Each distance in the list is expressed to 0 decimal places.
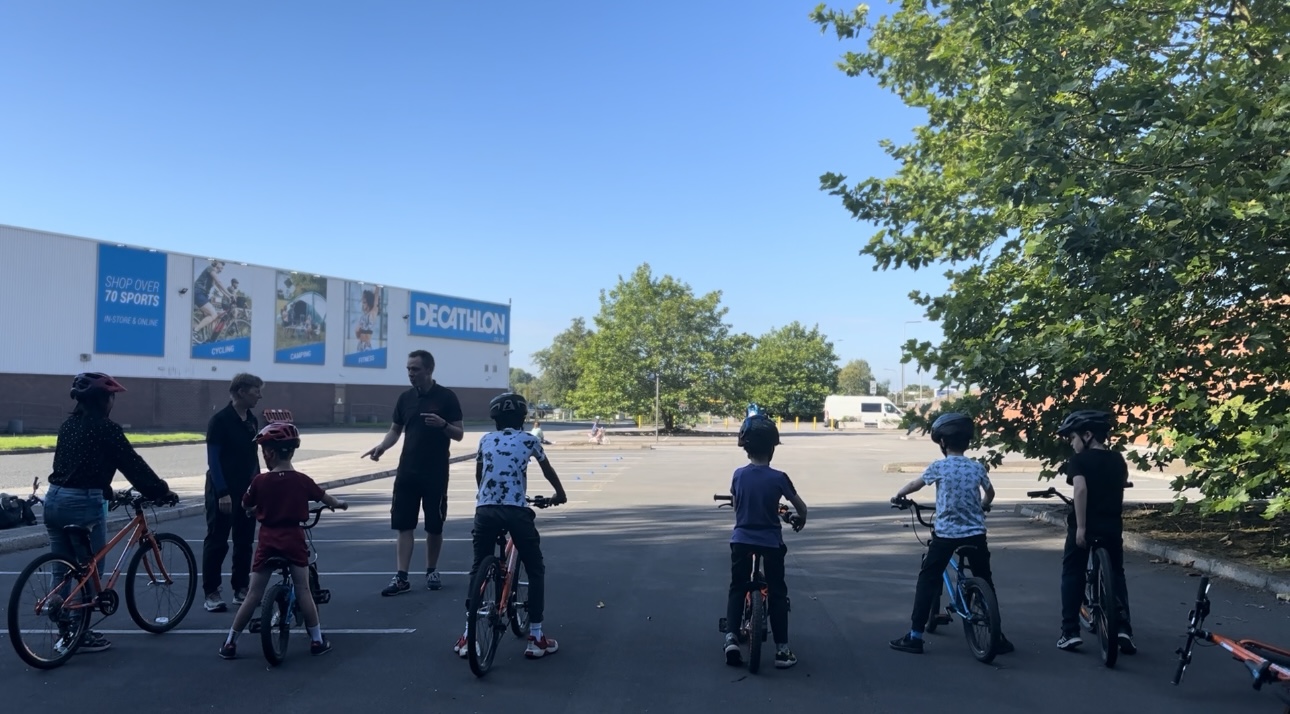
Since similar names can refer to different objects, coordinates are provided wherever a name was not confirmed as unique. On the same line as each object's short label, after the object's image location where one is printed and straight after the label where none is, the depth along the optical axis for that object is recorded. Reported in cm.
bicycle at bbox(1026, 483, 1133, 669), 597
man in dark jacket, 720
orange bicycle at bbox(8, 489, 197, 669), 579
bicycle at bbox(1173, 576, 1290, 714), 473
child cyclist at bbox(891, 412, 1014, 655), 620
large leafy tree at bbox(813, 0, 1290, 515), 818
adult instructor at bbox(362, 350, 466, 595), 782
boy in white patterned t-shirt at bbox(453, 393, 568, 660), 599
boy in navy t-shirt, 582
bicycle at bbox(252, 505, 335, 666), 569
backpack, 659
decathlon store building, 3941
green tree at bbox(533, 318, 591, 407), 9681
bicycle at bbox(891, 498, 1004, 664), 595
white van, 7794
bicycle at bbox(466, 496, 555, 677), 552
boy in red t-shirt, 595
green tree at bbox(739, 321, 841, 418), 5195
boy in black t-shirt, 624
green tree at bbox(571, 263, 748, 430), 4775
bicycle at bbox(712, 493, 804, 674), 570
